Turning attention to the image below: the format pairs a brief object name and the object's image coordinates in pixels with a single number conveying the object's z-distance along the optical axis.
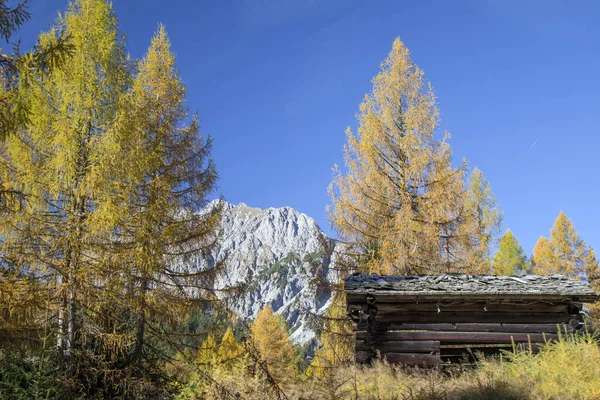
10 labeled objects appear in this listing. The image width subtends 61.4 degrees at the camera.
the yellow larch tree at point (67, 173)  11.13
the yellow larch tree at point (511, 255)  36.38
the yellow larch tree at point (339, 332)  17.41
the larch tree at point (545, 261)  33.94
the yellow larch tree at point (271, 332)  33.86
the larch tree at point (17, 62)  8.04
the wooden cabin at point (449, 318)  12.59
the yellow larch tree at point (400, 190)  16.66
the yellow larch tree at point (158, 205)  12.25
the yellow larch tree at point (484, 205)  27.75
